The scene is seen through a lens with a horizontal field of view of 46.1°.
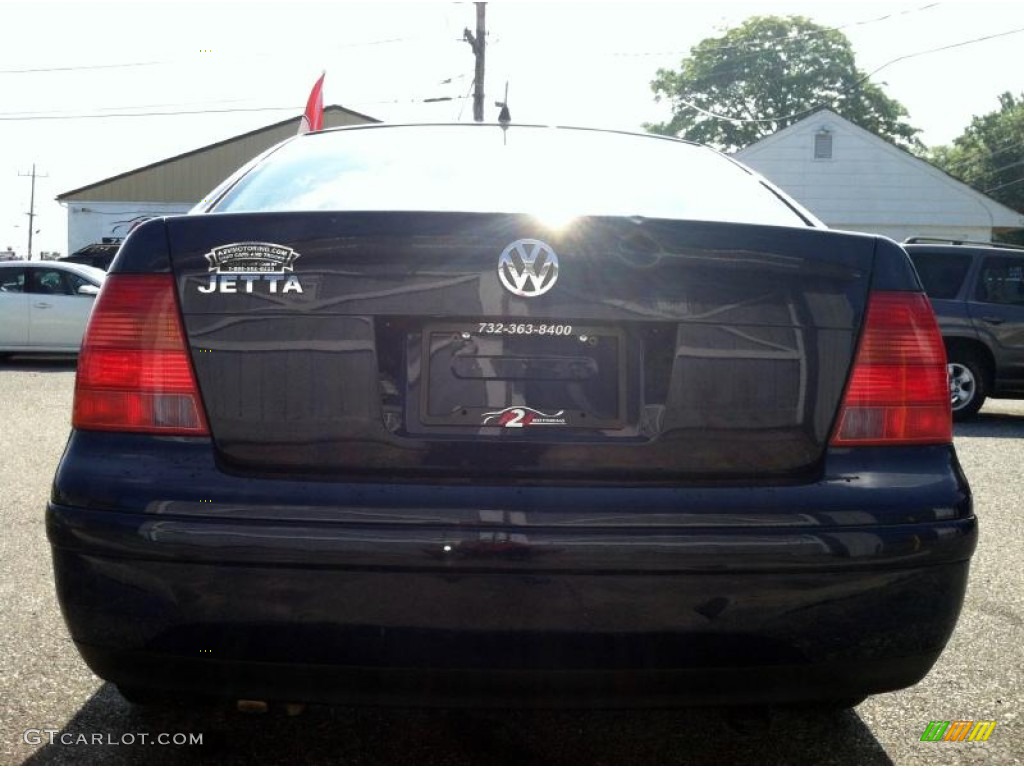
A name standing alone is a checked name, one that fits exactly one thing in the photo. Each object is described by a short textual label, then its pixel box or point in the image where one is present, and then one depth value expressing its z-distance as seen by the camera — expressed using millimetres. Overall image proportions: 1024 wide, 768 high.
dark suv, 11180
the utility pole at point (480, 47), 33219
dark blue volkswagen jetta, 2254
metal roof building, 44938
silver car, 16047
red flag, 16623
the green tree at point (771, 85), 64562
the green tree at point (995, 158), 69500
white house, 35219
